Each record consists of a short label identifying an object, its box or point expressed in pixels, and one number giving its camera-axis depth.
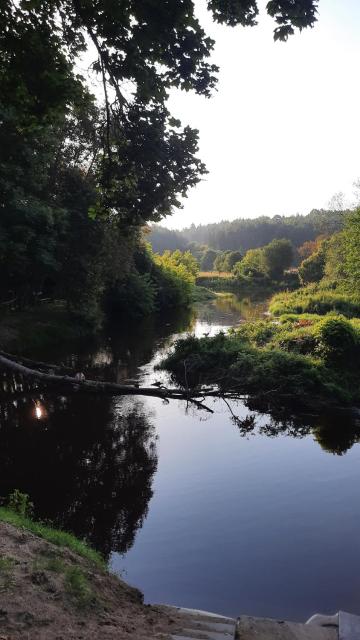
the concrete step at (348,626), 6.32
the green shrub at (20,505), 10.59
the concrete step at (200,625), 6.60
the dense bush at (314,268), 76.12
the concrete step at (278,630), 6.24
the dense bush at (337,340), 21.42
